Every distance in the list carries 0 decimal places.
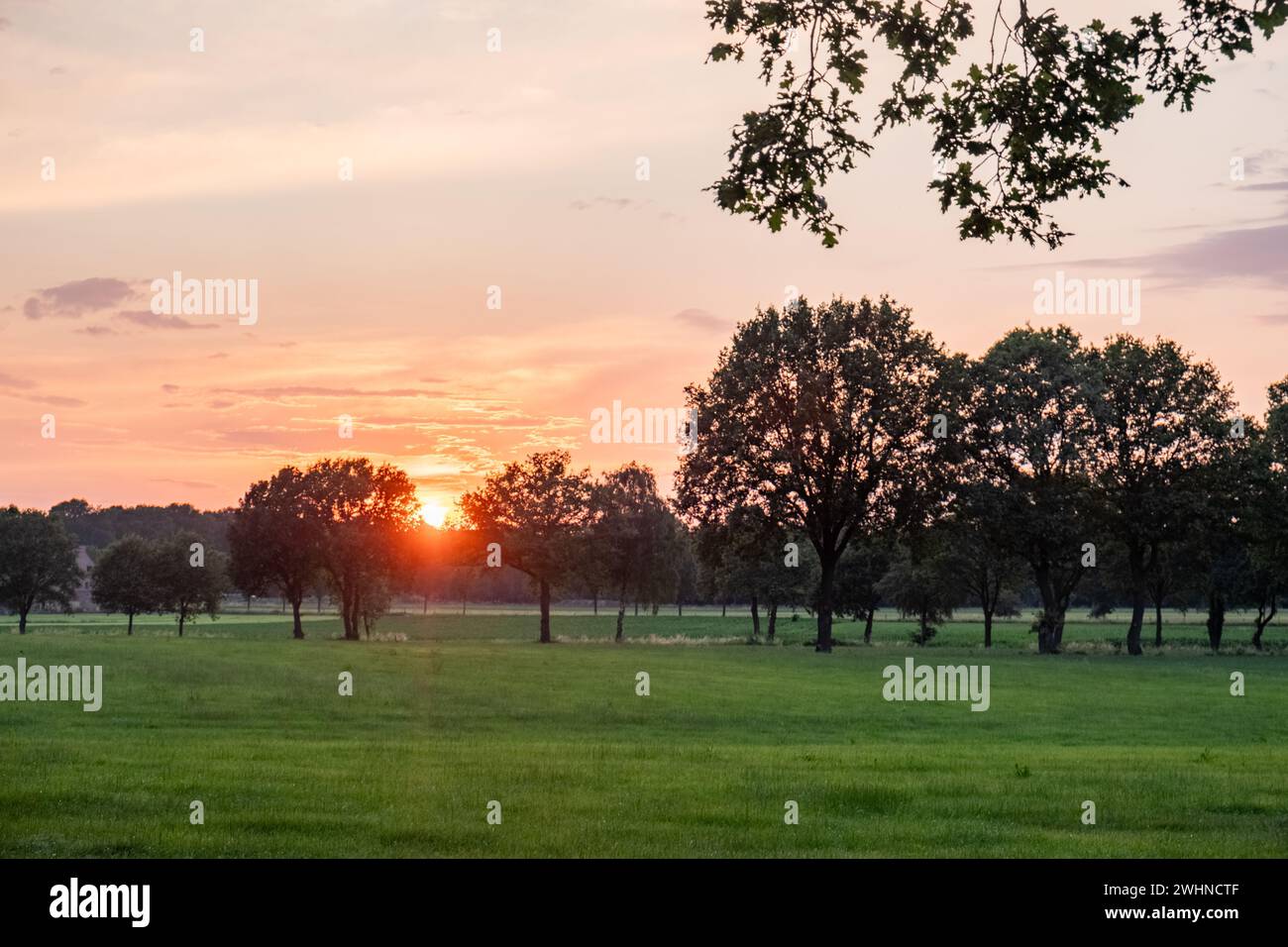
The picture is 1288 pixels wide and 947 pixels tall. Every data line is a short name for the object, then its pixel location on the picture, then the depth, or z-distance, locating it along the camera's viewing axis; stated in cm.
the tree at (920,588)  9638
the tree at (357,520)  10575
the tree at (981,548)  7450
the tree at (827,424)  7300
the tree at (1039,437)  7524
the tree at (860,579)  10931
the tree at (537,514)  10194
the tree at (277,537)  10619
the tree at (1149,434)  7712
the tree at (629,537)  10544
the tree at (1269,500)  7688
